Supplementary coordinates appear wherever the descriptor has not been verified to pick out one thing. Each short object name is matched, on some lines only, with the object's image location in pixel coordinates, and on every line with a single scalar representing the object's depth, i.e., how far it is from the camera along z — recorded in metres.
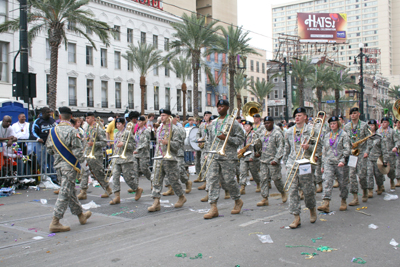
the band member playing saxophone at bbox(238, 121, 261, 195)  10.41
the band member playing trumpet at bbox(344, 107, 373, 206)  9.41
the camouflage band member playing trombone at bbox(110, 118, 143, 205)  9.19
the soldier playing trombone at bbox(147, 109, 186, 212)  8.26
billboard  75.69
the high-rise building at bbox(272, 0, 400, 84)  152.62
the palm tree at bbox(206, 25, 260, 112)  35.28
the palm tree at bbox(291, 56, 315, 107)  46.84
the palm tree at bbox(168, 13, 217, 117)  32.97
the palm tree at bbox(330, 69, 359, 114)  50.25
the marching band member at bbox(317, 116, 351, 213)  7.86
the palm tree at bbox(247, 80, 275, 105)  56.88
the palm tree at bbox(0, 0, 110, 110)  22.62
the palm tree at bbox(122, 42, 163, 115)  39.94
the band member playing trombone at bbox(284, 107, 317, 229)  6.73
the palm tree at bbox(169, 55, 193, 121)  44.81
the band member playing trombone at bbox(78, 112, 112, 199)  9.47
